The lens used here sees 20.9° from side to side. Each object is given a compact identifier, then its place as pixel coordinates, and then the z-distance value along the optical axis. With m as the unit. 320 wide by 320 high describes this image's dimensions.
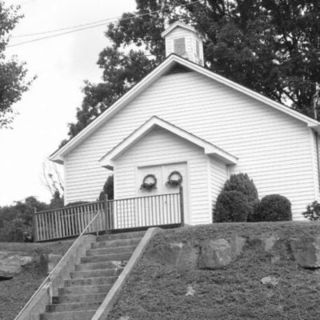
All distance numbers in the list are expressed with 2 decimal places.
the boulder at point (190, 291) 20.23
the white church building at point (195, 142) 29.20
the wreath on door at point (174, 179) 29.28
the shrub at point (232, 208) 28.06
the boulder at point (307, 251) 20.80
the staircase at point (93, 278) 21.02
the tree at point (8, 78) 28.92
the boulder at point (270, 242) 21.44
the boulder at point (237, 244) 21.62
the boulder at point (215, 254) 21.47
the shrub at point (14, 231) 36.41
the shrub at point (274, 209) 28.25
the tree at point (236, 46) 41.59
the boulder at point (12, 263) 24.78
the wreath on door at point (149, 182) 29.55
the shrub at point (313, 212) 27.50
